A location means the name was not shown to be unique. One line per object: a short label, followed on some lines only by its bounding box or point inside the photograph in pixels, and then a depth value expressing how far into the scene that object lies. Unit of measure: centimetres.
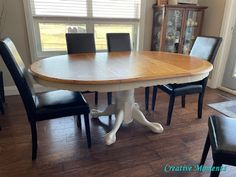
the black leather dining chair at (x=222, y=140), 111
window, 287
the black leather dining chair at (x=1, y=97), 243
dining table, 139
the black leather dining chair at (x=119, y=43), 262
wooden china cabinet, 322
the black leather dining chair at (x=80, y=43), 245
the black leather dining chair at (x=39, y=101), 138
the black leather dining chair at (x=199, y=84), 213
